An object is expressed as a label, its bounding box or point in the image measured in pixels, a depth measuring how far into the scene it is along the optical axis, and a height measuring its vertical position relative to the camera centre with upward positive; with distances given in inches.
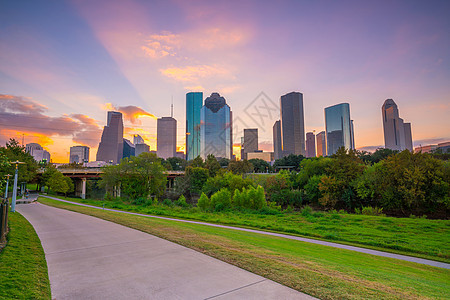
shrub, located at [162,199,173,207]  1332.4 -154.8
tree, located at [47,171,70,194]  1942.7 -41.9
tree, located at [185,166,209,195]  2263.8 -35.6
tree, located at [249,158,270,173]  4736.5 +143.5
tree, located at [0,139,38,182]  1595.2 +142.3
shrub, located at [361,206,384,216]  938.7 -160.7
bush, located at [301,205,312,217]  918.4 -154.1
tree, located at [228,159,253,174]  2792.8 +87.8
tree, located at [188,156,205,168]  3157.0 +152.9
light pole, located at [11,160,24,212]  758.1 -72.8
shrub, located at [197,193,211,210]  1130.7 -135.7
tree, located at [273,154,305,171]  4237.5 +202.1
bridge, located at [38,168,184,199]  2557.6 +5.3
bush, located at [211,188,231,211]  1125.7 -128.6
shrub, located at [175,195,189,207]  1330.0 -152.9
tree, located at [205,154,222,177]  2522.1 +76.7
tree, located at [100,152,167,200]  1620.3 -6.3
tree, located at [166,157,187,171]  5488.2 +268.7
